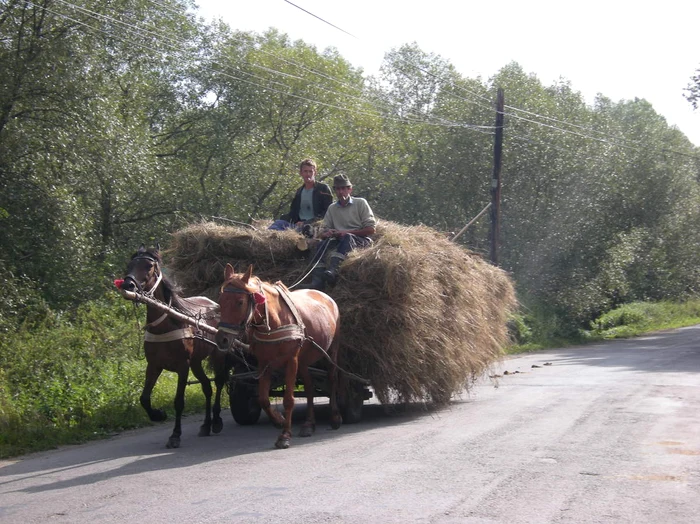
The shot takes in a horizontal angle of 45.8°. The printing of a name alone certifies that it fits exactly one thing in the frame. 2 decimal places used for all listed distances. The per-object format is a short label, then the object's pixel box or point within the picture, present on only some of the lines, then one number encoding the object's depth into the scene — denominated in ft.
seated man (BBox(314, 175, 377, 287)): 33.60
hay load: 32.04
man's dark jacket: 38.06
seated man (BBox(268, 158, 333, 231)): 37.99
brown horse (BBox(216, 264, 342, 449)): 26.04
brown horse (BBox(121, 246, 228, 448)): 27.91
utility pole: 81.92
